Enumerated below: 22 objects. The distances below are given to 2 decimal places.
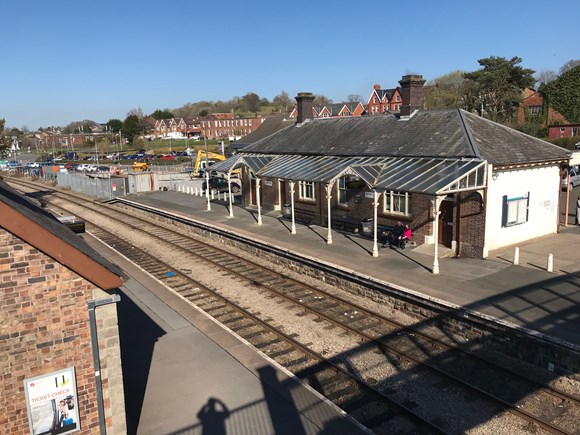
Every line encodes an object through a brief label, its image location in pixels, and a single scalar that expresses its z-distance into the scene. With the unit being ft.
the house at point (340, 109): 318.24
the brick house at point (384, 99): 314.76
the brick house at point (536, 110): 192.95
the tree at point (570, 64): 301.63
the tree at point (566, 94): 184.55
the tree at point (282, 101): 604.78
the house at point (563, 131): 180.38
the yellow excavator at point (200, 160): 162.09
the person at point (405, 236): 61.46
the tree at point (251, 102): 591.78
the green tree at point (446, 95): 209.92
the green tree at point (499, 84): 195.21
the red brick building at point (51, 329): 21.07
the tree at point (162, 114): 524.52
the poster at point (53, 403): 21.74
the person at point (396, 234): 62.08
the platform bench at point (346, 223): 70.90
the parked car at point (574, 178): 112.98
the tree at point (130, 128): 405.18
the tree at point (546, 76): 357.26
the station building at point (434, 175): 55.62
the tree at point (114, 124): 424.46
